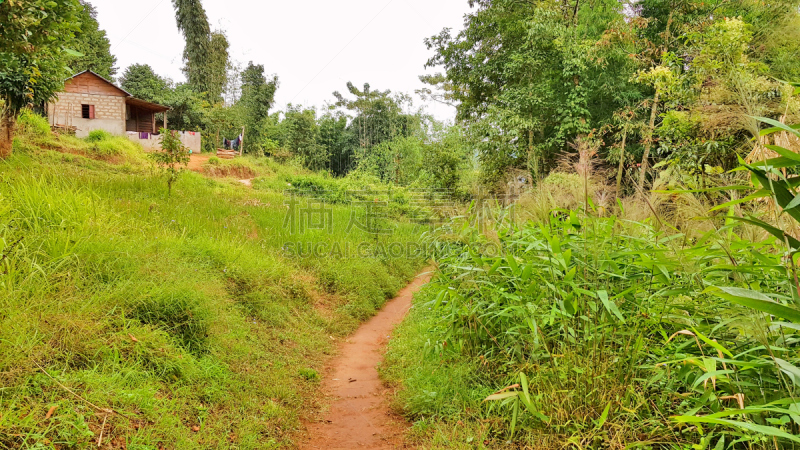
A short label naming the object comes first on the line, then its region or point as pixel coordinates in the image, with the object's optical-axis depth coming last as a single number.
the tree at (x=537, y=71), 10.81
